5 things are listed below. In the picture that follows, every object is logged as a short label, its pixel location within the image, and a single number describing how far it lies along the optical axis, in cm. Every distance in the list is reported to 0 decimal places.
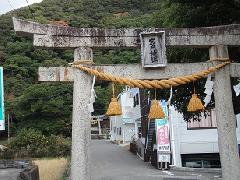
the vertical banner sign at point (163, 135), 1905
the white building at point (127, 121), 3278
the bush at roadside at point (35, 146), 2552
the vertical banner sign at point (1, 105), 1325
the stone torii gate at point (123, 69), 718
